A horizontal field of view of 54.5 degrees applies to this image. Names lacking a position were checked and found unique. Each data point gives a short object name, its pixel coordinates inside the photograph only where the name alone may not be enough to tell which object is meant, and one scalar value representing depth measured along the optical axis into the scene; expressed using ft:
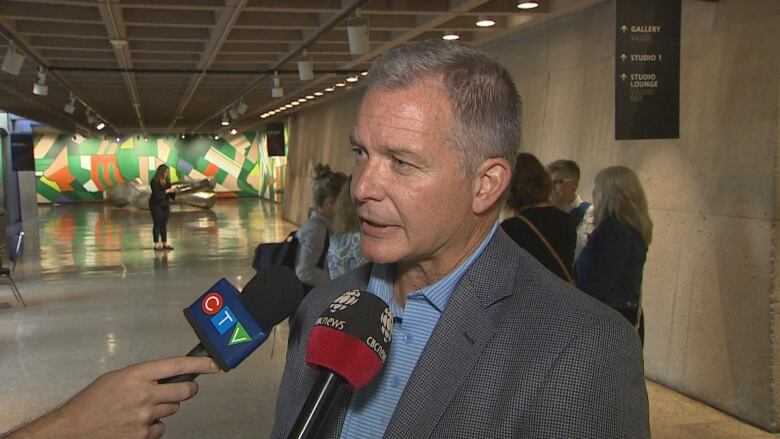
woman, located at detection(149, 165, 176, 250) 46.68
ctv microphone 4.07
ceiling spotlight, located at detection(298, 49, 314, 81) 30.09
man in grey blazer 3.79
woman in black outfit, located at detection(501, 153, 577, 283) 12.98
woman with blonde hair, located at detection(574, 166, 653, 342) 13.66
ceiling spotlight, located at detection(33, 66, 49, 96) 34.01
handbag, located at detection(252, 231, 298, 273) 17.07
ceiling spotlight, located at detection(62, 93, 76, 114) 47.48
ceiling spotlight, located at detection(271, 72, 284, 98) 37.01
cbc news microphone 3.68
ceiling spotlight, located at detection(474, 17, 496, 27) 24.35
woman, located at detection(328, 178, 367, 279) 15.65
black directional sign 17.10
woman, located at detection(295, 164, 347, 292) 17.39
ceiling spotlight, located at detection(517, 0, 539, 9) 21.03
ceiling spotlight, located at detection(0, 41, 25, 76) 26.73
